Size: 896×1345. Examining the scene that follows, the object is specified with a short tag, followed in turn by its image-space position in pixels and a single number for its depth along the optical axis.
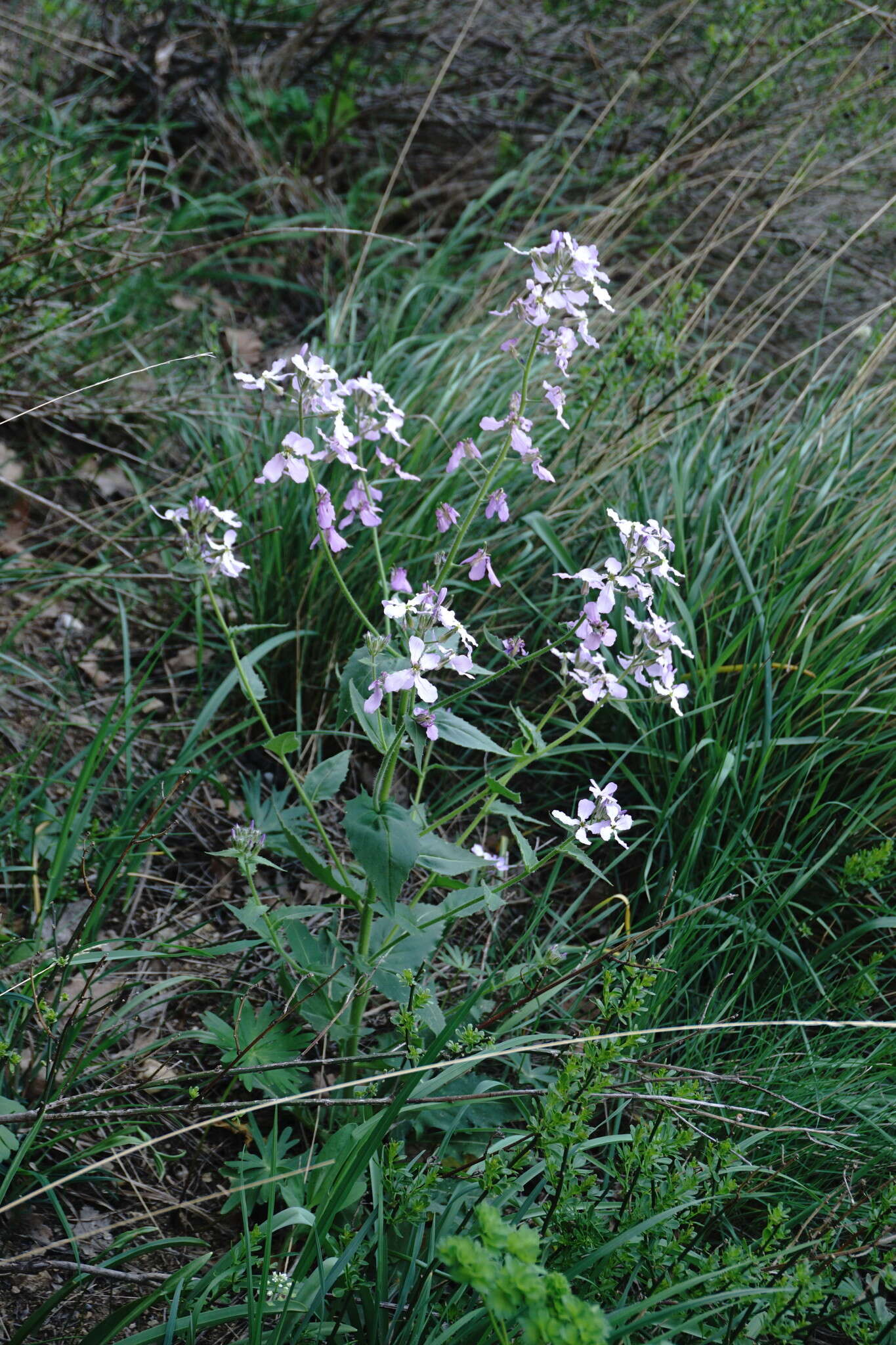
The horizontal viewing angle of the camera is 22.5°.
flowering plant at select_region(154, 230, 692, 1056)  1.00
